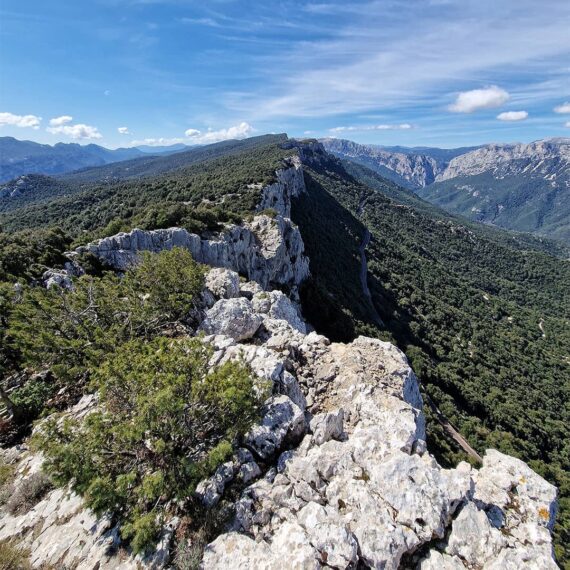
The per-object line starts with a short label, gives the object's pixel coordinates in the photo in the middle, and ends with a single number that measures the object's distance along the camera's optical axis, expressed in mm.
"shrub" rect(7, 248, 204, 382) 18625
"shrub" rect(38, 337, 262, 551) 11109
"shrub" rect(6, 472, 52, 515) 13656
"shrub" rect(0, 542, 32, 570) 11023
